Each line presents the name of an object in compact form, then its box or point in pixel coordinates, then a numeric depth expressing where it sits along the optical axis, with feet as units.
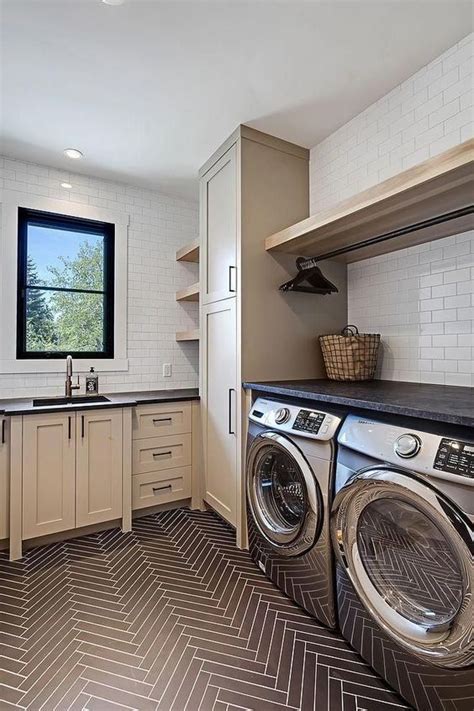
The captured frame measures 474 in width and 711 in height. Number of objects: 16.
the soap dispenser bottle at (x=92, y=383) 9.99
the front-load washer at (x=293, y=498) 5.18
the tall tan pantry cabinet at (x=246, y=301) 7.70
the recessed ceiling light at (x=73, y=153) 8.95
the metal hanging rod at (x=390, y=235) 5.15
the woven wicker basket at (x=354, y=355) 7.18
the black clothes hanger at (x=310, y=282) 7.56
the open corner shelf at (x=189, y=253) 10.47
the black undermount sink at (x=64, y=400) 8.86
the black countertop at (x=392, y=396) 3.85
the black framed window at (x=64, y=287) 9.64
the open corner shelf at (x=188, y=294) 10.32
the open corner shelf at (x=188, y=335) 10.54
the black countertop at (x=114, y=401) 7.47
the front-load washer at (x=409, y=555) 3.45
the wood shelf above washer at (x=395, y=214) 4.63
